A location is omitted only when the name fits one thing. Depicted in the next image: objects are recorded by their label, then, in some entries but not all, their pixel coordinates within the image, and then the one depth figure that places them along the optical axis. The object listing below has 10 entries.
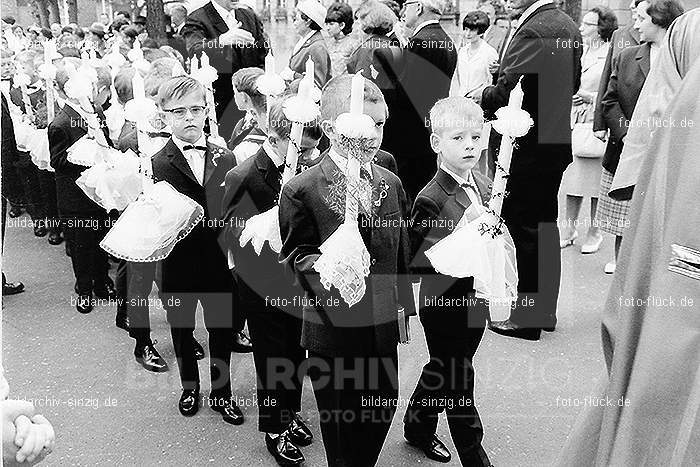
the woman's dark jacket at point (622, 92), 5.00
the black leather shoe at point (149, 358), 4.25
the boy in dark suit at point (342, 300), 2.63
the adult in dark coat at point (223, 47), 5.58
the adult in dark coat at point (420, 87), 5.83
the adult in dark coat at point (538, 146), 4.36
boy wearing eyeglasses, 3.45
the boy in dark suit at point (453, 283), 2.93
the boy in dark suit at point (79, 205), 4.94
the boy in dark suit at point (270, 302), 3.21
